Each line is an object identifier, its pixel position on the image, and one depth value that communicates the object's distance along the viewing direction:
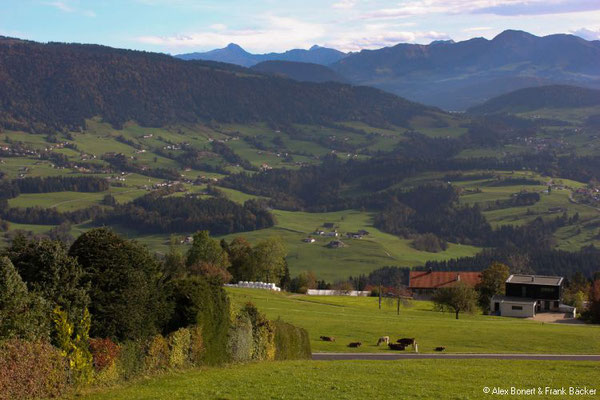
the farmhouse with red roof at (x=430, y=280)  139.62
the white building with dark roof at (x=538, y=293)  117.25
